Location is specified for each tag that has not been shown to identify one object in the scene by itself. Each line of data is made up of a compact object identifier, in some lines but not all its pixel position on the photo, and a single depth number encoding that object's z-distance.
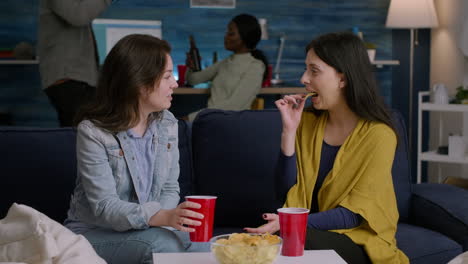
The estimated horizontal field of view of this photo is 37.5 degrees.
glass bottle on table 5.14
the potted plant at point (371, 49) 5.57
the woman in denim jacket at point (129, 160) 1.87
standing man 3.49
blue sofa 2.36
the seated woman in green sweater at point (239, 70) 4.58
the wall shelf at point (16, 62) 5.13
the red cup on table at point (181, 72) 5.26
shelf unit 4.29
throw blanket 1.43
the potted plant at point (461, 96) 4.32
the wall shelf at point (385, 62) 5.54
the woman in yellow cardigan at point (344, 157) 2.04
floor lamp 5.18
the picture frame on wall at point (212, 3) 5.71
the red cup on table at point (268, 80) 5.15
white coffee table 1.56
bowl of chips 1.42
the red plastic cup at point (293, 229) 1.52
